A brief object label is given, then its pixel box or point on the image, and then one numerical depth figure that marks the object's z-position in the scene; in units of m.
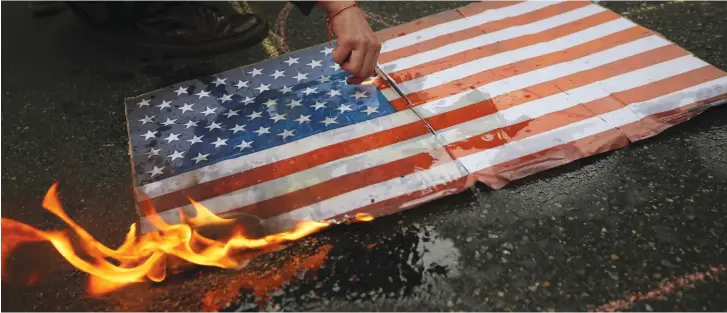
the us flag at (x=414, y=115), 1.66
